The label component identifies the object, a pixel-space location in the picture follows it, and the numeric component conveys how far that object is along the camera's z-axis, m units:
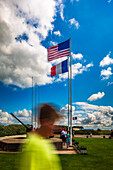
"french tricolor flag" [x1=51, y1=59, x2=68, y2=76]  17.92
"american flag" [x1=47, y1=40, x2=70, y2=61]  17.50
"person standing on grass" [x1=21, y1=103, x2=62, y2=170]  1.88
